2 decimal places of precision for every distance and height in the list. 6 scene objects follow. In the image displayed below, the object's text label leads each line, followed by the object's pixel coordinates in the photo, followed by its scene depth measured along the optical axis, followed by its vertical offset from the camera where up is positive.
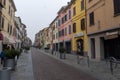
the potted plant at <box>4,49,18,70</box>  7.14 -0.95
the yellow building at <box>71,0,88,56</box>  14.98 +2.58
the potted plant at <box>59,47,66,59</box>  14.03 -0.91
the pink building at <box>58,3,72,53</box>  20.05 +3.81
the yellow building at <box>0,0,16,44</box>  13.03 +3.32
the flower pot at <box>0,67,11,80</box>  3.77 -1.09
